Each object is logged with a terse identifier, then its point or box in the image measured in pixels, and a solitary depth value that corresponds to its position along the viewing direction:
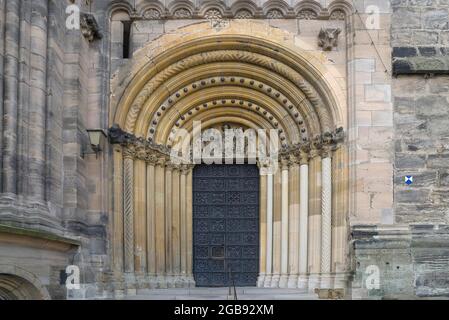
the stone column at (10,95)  8.33
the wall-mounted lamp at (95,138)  10.42
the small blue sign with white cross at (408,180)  10.91
